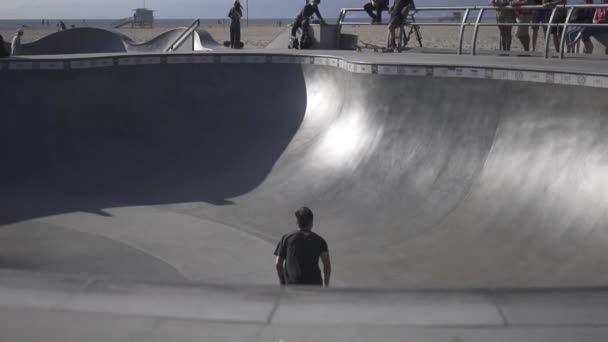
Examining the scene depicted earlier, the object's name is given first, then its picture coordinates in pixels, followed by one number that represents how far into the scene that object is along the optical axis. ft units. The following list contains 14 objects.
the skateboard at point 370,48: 55.54
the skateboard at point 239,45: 63.61
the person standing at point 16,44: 66.29
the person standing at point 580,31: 42.53
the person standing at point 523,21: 45.85
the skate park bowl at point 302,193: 9.19
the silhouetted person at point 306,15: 57.16
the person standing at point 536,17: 45.62
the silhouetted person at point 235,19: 60.90
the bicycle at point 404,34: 53.60
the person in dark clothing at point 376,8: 56.44
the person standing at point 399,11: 51.42
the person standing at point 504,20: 46.44
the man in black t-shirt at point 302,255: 17.56
